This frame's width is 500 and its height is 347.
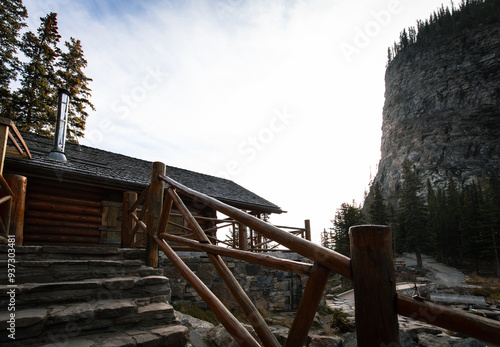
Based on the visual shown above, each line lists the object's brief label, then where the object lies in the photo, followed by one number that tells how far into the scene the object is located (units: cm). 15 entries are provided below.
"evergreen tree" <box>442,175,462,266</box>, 3497
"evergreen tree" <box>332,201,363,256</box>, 2743
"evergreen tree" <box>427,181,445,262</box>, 3541
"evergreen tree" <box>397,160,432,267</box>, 3198
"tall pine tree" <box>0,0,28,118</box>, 1385
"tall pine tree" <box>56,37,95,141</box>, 1608
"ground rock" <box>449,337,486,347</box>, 538
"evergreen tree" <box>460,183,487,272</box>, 3186
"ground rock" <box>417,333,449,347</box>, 590
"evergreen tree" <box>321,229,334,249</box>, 3956
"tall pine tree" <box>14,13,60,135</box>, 1428
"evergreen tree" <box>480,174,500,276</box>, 3027
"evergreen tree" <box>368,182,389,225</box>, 3628
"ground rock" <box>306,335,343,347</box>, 503
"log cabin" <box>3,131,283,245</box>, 700
